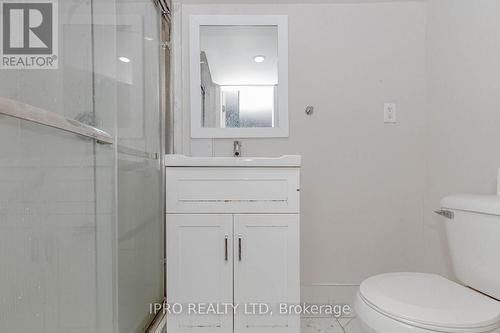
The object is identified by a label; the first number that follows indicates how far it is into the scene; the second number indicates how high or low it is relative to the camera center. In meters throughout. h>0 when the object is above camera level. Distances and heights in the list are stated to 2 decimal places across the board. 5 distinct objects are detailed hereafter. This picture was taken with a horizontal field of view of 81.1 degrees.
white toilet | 0.82 -0.43
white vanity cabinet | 1.29 -0.35
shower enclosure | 0.63 -0.04
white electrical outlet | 1.72 +0.30
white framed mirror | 1.70 +0.56
